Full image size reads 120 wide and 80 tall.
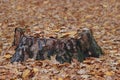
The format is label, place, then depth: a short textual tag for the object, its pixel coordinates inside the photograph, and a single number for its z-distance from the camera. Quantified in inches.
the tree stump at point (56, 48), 211.8
